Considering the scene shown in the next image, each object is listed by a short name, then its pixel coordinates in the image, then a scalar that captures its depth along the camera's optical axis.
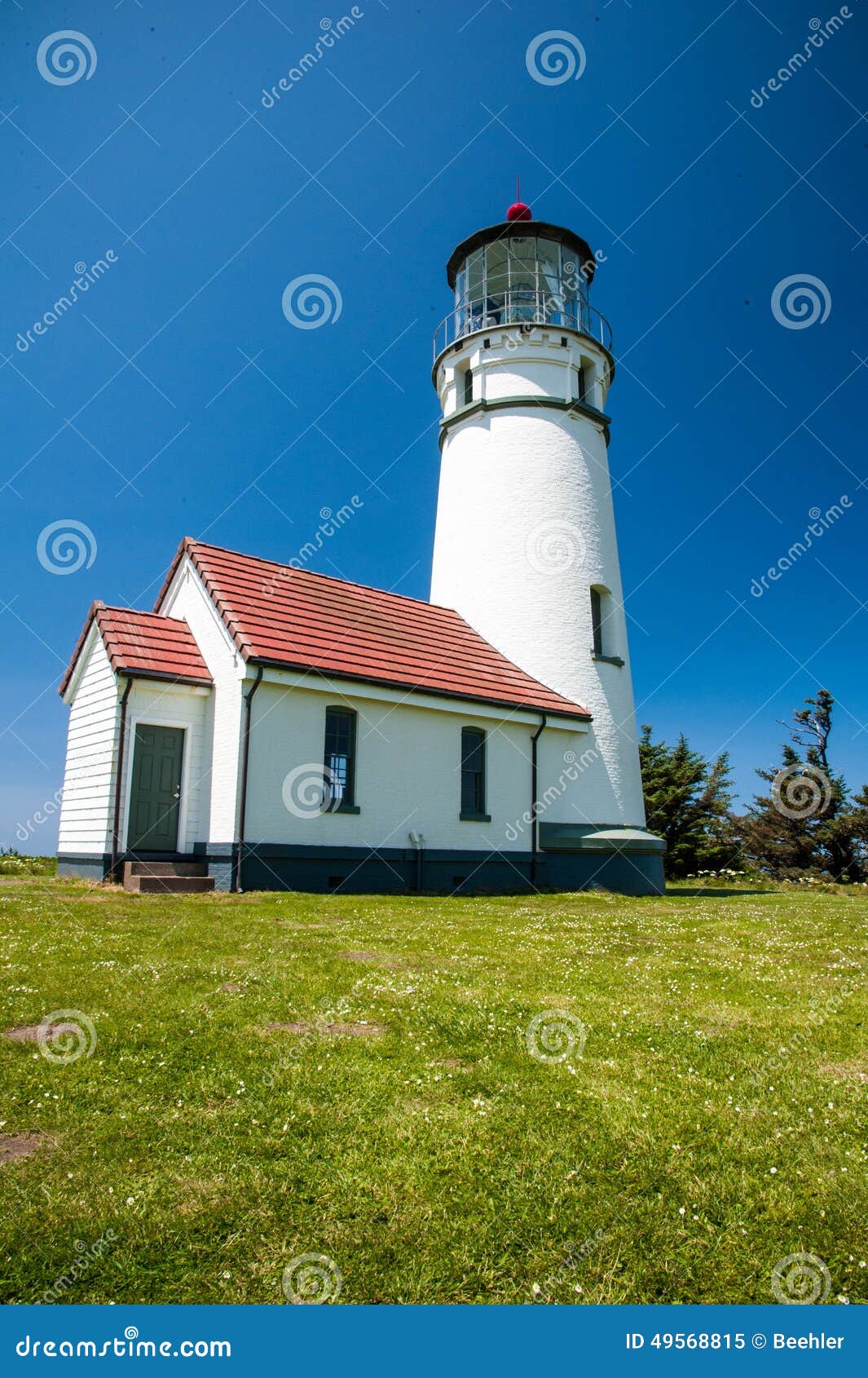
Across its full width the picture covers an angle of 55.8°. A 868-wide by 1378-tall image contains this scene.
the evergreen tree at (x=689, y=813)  32.53
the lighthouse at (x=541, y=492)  22.98
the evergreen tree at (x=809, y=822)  34.91
